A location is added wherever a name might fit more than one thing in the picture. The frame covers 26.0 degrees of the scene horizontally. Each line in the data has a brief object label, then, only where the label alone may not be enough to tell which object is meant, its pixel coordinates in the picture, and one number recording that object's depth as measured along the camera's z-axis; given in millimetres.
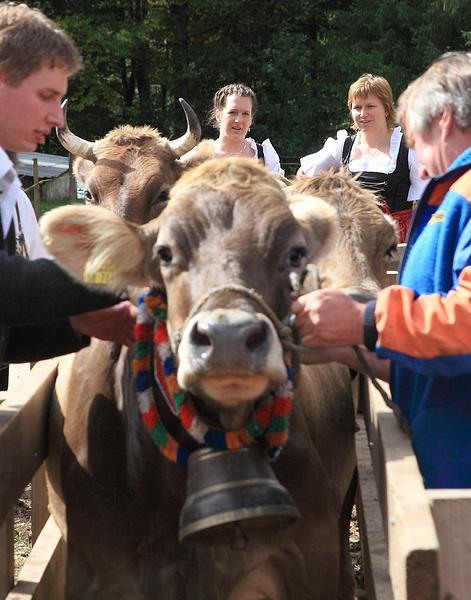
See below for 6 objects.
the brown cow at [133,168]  6855
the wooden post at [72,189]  19641
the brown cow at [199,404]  2562
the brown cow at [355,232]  4492
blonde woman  6391
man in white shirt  2975
